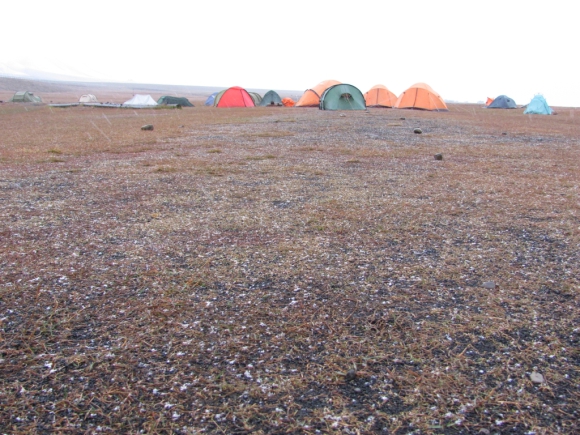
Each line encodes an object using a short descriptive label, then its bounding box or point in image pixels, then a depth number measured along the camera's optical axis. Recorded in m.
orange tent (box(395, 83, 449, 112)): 35.03
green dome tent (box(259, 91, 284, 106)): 45.03
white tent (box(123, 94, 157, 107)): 42.21
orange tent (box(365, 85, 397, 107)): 39.56
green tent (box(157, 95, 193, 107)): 44.53
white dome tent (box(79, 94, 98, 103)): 46.33
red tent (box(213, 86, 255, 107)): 42.07
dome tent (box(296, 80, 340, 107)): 38.72
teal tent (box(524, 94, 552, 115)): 35.41
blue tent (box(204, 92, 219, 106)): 46.43
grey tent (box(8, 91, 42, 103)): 49.28
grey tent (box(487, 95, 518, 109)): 45.81
